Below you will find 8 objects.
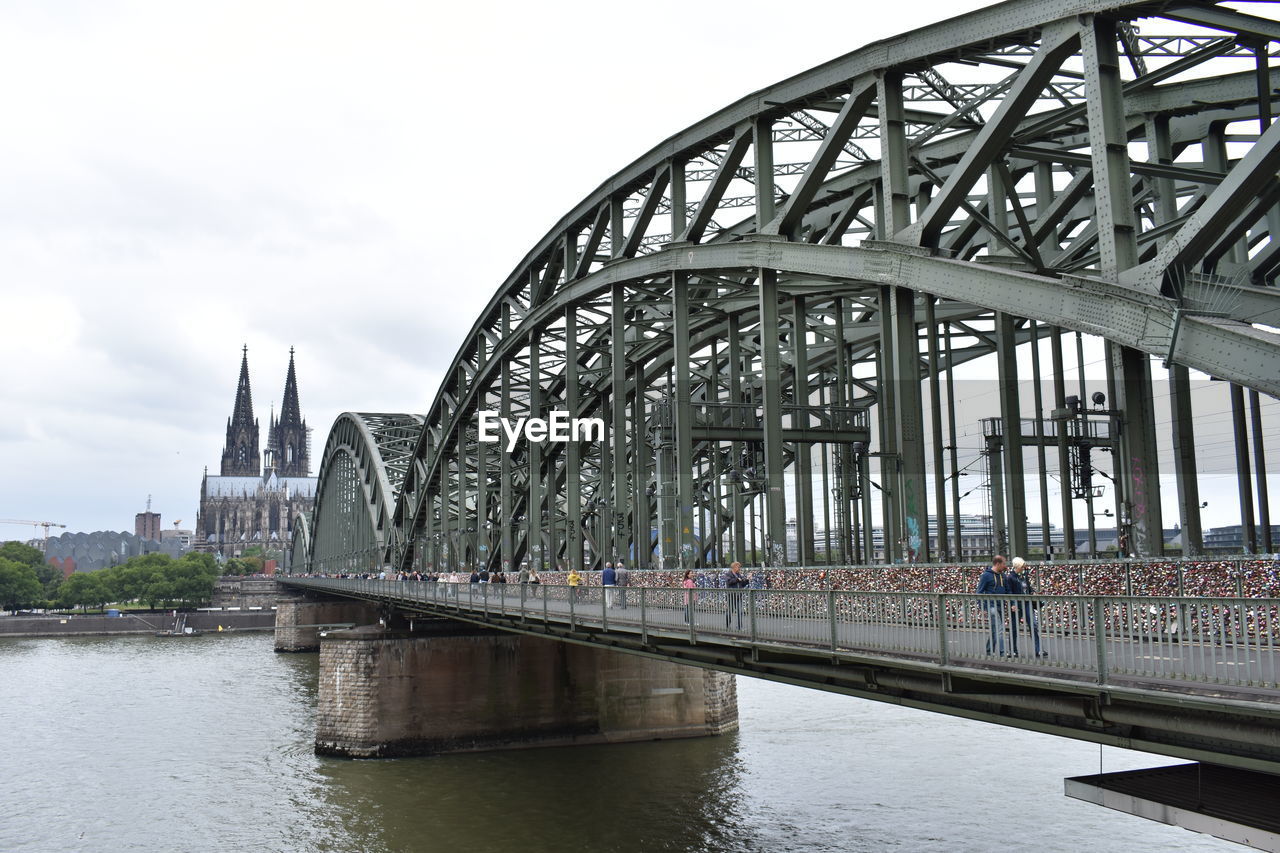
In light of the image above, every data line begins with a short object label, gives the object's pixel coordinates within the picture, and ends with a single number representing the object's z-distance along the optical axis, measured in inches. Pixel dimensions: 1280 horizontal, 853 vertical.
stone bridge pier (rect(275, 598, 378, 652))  3457.2
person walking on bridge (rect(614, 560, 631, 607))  1104.9
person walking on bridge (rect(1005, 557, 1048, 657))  452.8
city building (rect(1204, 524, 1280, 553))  2053.2
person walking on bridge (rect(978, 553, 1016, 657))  476.1
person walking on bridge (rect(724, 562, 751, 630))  672.7
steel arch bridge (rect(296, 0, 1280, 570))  642.2
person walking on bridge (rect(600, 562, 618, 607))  1042.7
